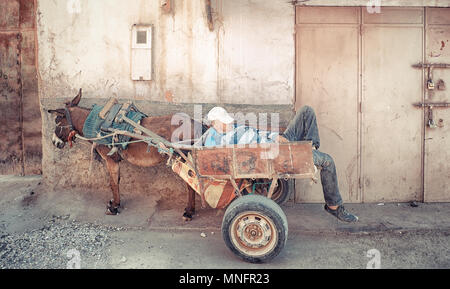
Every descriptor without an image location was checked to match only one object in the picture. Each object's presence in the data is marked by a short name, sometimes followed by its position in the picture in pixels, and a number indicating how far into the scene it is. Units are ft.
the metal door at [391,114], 17.54
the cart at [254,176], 11.28
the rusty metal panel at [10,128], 19.77
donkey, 15.37
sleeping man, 12.55
